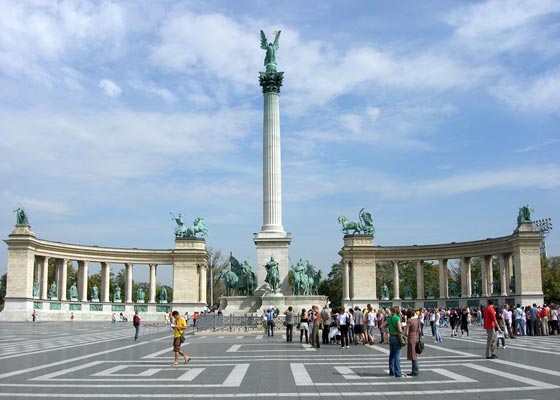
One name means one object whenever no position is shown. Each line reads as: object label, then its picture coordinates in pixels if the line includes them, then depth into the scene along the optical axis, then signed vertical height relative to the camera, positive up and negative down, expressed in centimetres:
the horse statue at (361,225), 9175 +835
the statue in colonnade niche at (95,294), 9000 -123
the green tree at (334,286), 11481 -34
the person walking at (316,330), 2986 -212
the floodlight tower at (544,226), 11922 +1059
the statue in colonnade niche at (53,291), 8669 -76
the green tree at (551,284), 9131 -19
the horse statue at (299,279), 5781 +47
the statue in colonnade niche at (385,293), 9275 -131
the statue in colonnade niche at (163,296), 9608 -166
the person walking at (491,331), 2348 -172
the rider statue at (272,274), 5616 +90
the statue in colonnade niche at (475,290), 8742 -88
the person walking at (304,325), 3334 -211
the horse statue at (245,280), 5875 +41
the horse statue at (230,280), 5881 +42
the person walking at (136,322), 3806 -218
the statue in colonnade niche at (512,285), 8168 -21
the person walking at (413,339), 1784 -153
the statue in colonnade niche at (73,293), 8791 -105
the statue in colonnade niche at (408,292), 9281 -117
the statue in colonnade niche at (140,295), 9512 -148
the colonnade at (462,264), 7956 +261
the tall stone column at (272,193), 5916 +867
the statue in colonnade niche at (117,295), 9366 -144
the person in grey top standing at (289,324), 3347 -205
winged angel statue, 6531 +2365
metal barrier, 4462 -267
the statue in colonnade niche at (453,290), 8931 -88
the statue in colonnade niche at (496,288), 8681 -61
